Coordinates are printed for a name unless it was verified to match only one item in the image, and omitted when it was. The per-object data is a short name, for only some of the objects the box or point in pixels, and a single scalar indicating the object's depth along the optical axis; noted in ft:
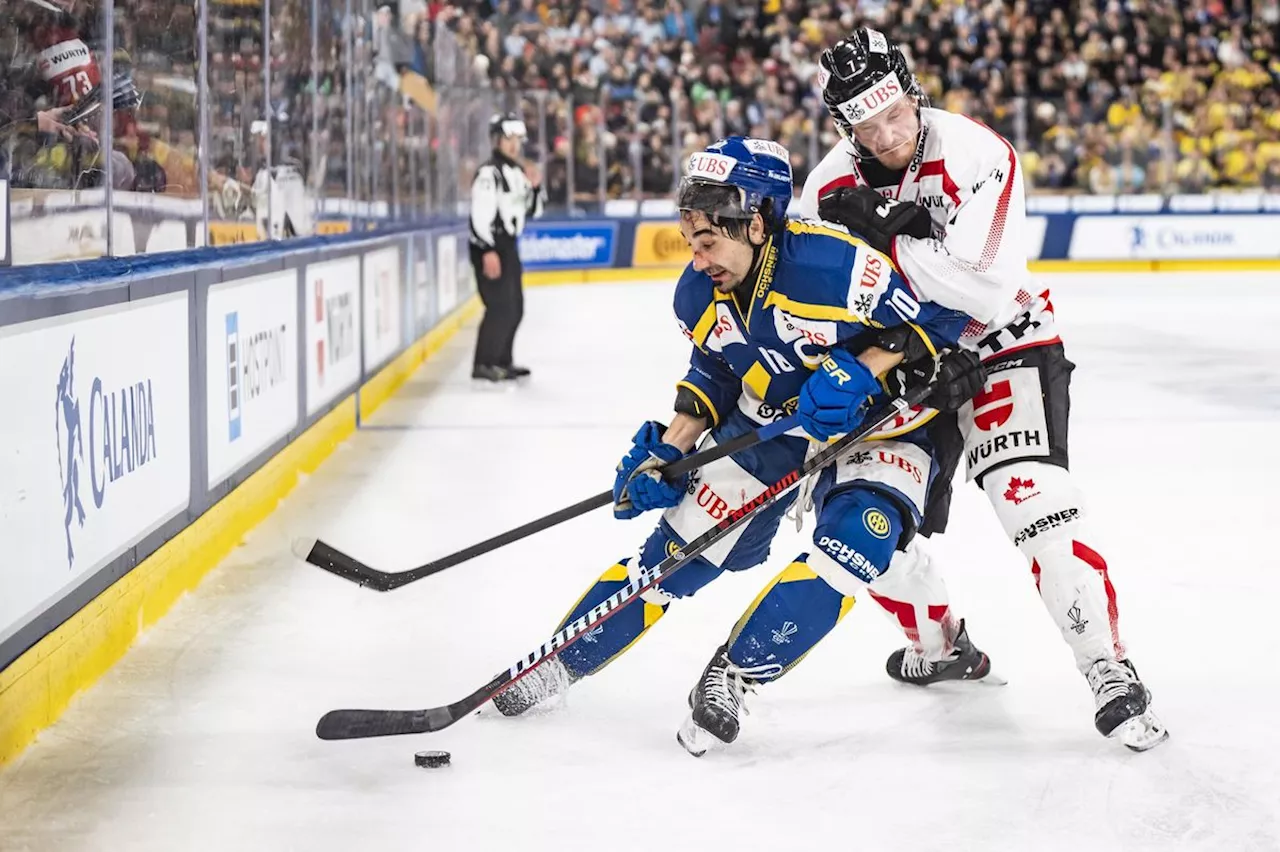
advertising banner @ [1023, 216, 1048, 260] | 58.54
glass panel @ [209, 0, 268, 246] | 15.47
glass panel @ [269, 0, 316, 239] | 18.81
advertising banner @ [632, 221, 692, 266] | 58.39
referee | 28.04
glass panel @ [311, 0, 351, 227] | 22.33
